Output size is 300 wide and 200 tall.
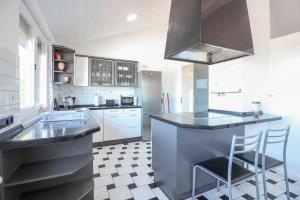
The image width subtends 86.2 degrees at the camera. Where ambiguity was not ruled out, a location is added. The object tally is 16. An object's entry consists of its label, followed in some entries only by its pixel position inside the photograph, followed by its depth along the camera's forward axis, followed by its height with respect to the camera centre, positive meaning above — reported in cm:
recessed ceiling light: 311 +164
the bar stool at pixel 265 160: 163 -67
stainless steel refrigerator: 417 +14
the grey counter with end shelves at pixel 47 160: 113 -54
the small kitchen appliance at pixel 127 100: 429 -2
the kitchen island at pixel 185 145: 177 -56
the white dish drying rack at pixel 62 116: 177 -19
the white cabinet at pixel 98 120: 364 -50
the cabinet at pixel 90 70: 344 +72
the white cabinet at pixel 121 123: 376 -59
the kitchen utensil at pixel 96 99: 405 +0
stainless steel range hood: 163 +81
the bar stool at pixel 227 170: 142 -69
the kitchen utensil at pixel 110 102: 424 -7
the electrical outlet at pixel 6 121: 115 -16
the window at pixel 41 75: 277 +46
